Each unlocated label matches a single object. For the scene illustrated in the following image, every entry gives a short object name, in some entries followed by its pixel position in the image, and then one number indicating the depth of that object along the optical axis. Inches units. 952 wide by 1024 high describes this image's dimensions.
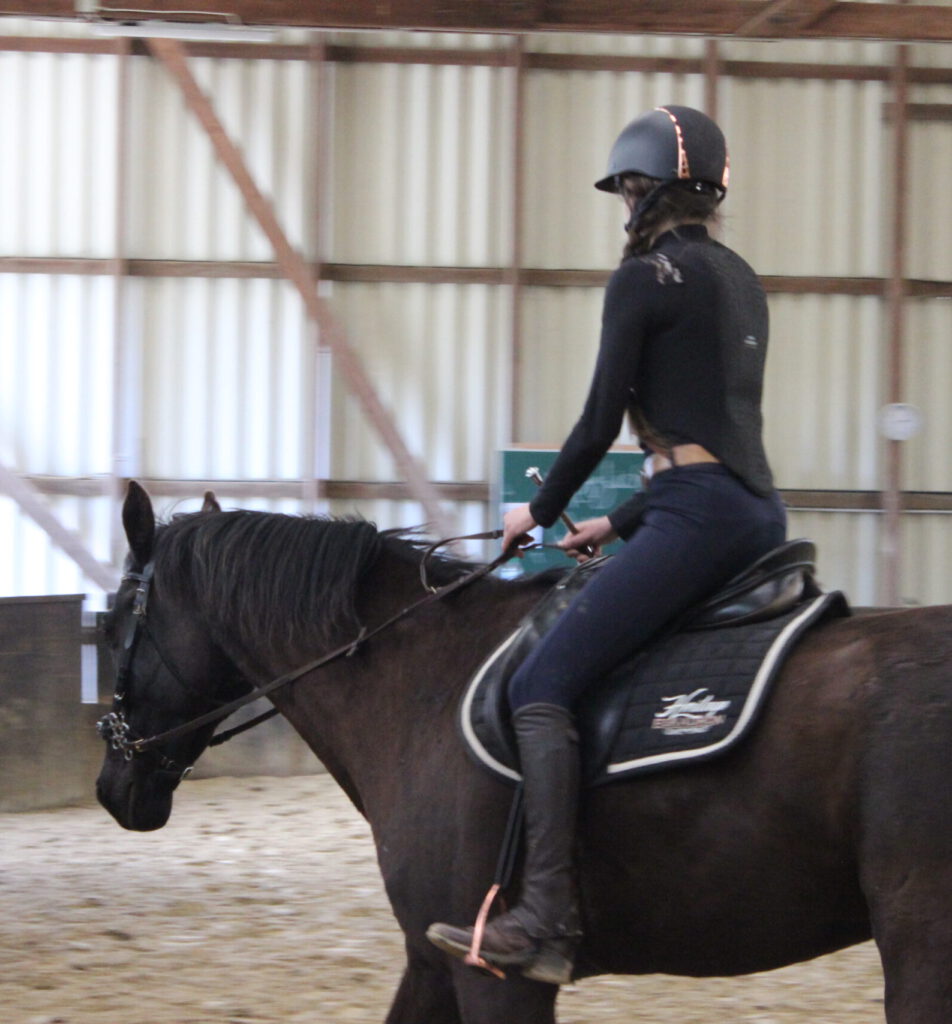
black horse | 208.4
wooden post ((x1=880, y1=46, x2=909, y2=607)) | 871.1
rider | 226.2
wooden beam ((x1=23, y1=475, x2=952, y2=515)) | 862.5
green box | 773.3
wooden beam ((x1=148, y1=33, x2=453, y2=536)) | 822.5
